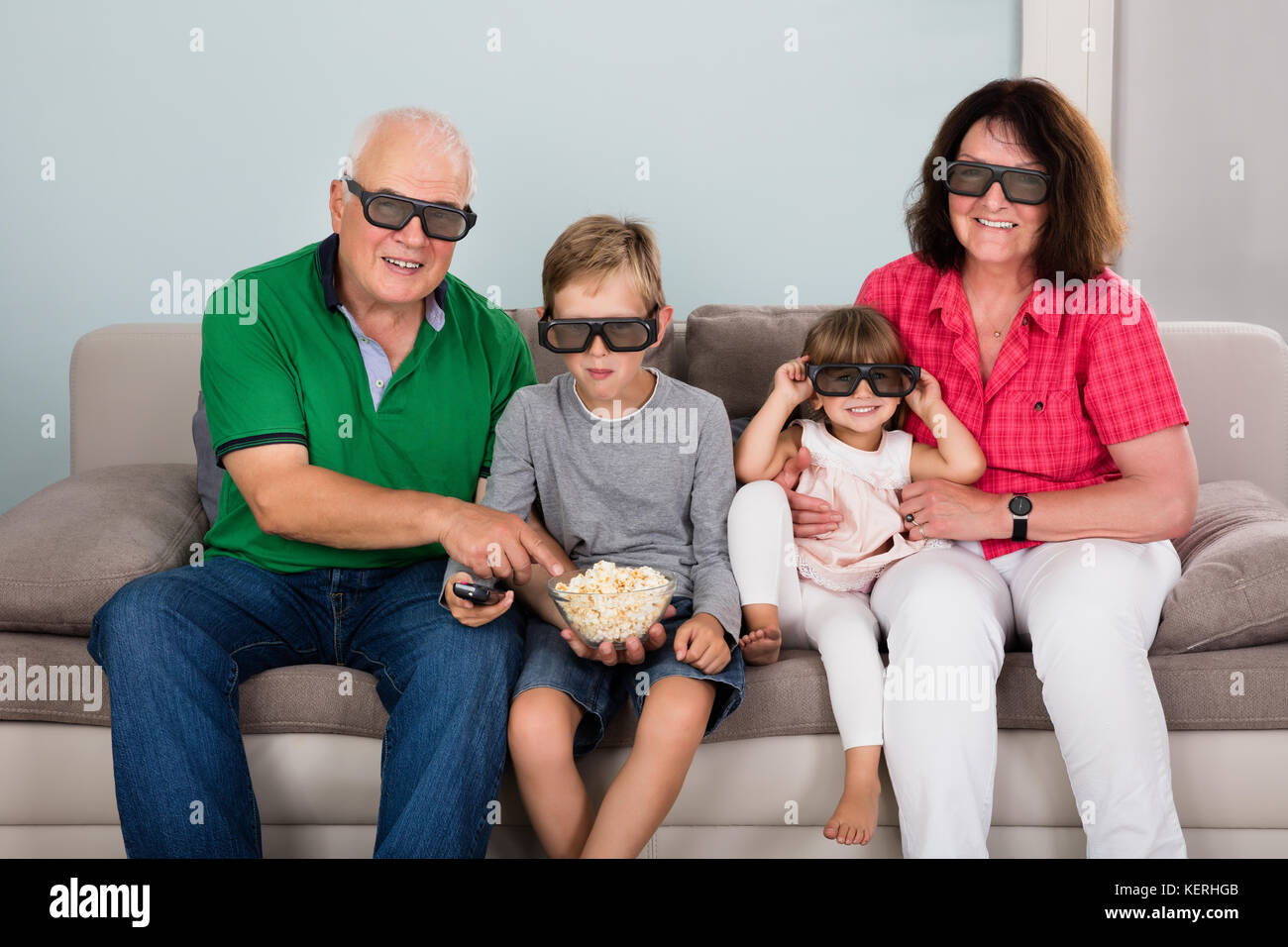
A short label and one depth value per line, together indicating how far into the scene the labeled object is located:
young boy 1.73
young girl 1.98
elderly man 1.64
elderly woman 1.74
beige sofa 1.87
